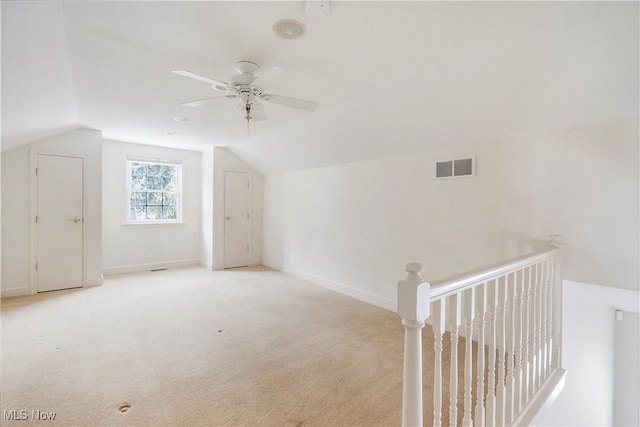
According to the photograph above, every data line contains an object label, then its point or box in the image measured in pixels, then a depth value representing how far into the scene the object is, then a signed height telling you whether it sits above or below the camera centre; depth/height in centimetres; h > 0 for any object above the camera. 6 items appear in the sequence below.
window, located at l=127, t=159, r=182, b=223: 552 +31
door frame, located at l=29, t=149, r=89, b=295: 413 -16
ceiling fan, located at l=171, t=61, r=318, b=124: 209 +94
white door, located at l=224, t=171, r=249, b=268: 593 -24
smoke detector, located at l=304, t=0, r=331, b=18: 157 +111
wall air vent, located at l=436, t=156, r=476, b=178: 300 +45
